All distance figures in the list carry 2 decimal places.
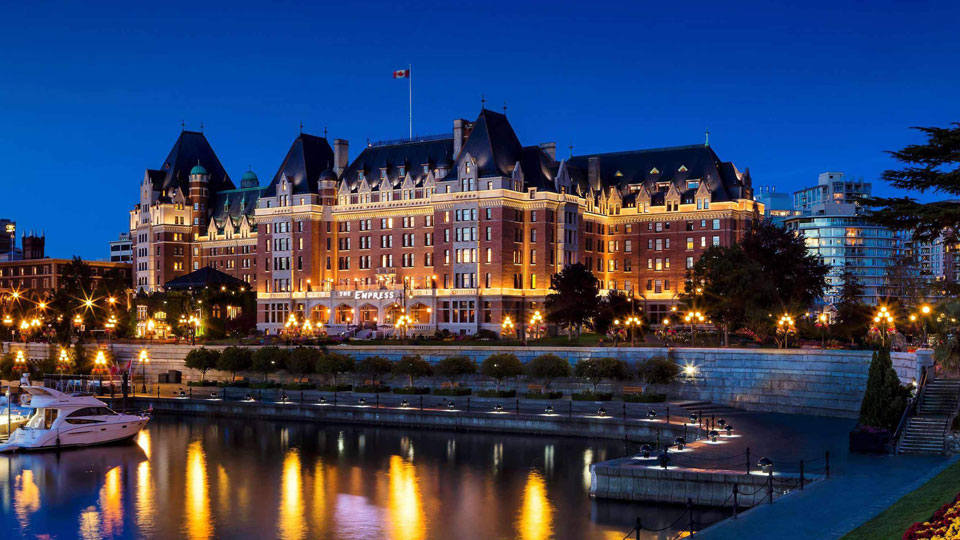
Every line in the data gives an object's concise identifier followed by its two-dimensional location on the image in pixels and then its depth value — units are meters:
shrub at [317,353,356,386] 83.75
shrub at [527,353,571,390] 73.44
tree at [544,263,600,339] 99.06
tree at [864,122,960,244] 38.09
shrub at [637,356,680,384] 68.44
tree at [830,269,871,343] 83.12
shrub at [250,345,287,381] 87.25
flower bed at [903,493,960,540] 21.39
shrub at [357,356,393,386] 82.50
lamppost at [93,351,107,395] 87.38
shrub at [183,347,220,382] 92.38
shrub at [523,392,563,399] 70.94
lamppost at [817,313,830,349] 78.44
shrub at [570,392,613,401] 68.03
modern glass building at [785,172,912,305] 188.12
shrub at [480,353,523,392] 74.62
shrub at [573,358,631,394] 70.69
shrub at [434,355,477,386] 78.69
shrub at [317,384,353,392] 80.94
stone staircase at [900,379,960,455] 40.94
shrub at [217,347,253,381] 89.69
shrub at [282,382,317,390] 83.39
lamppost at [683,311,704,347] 85.71
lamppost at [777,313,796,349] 70.88
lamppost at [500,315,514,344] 105.12
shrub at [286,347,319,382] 85.56
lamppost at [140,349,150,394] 93.56
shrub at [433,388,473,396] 75.25
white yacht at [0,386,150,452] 60.44
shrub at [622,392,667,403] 66.62
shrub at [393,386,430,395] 77.56
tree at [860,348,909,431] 42.59
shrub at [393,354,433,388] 80.00
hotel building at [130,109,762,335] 115.75
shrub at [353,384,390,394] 79.31
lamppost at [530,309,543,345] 104.13
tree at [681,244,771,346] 80.00
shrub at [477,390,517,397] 72.88
